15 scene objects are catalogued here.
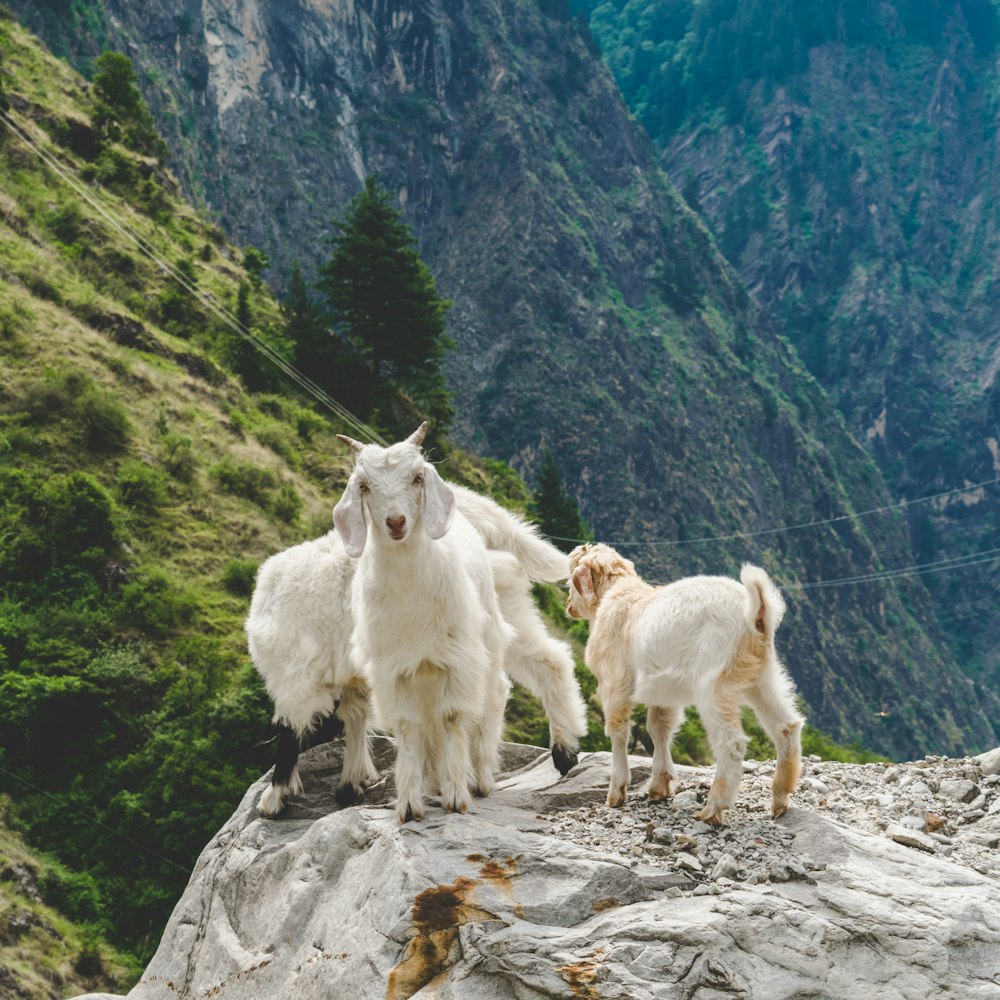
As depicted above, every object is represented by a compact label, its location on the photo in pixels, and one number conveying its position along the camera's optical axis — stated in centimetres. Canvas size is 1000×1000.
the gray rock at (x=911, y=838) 788
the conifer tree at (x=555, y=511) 5384
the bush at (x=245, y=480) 3038
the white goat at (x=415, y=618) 732
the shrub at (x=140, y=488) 2719
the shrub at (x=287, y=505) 3061
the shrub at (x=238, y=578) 2647
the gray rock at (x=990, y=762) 956
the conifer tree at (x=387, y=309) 4762
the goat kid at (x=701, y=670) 763
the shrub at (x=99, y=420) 2798
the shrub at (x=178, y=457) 2917
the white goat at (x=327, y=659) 887
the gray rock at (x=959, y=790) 918
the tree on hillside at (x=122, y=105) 4938
